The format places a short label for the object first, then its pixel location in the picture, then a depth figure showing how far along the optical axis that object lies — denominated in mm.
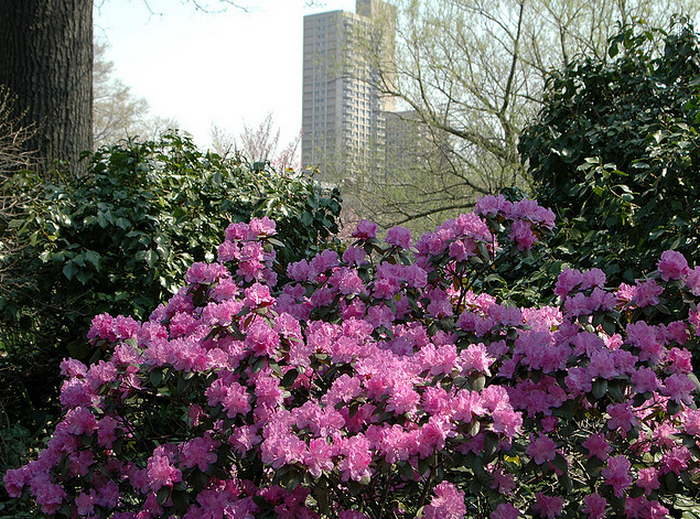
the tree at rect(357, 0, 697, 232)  9016
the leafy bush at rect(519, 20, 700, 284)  3078
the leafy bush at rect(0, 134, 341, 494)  3293
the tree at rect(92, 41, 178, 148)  22531
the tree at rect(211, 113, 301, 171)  13448
